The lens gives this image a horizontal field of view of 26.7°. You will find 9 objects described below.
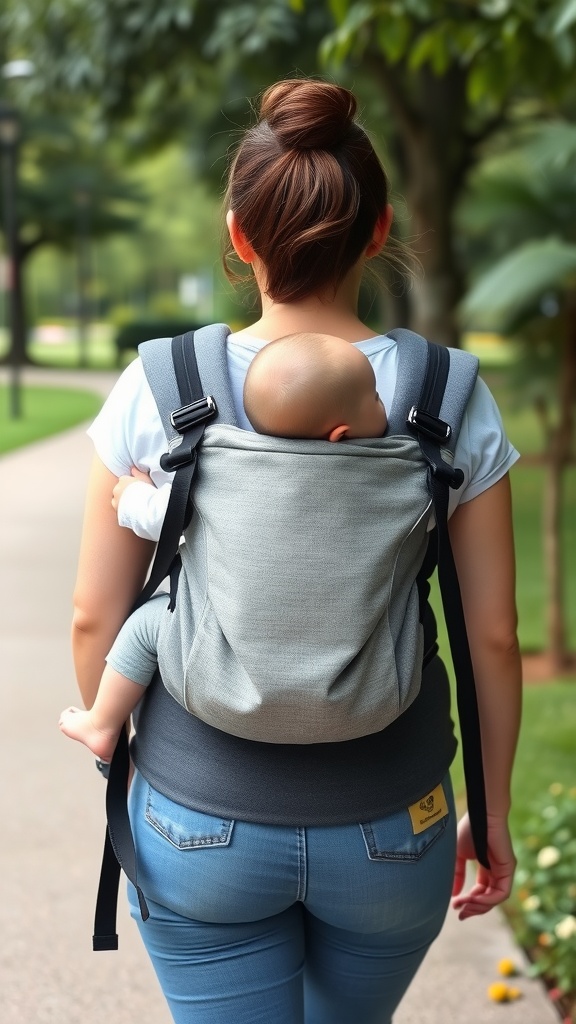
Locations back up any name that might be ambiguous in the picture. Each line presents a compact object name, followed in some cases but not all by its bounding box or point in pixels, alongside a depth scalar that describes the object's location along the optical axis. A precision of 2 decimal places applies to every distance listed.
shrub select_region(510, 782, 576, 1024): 3.09
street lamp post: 18.36
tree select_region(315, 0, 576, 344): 3.70
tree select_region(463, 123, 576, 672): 5.93
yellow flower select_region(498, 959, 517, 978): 3.20
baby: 1.42
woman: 1.55
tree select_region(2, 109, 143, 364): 33.97
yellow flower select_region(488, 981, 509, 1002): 3.07
